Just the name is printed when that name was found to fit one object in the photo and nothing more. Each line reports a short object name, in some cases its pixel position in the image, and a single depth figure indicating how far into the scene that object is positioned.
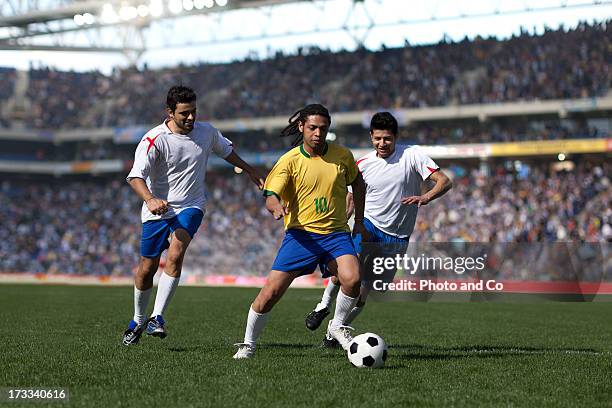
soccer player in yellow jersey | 14.33
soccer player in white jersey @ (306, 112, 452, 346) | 17.45
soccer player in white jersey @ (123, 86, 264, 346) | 16.44
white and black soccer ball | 13.63
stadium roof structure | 80.75
